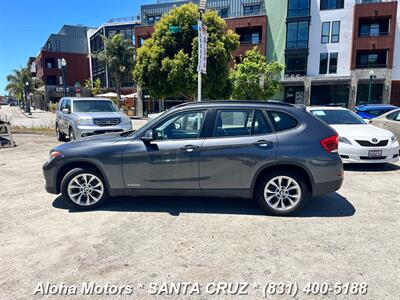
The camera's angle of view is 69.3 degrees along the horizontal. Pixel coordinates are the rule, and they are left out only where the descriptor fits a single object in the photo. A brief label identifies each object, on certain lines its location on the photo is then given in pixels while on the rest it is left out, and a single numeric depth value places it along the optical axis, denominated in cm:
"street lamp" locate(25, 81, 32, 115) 4096
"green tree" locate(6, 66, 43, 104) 6022
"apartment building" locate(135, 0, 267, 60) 3450
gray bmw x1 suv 430
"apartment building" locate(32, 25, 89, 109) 5894
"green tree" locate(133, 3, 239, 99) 2036
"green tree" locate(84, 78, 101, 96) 4529
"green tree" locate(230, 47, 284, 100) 2461
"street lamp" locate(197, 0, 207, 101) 1010
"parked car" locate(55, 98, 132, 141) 1012
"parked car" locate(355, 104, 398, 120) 1432
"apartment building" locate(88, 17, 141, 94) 4578
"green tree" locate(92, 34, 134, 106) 3559
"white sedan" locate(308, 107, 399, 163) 706
